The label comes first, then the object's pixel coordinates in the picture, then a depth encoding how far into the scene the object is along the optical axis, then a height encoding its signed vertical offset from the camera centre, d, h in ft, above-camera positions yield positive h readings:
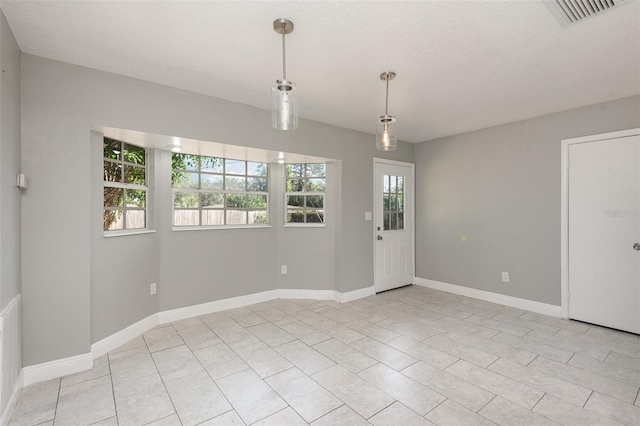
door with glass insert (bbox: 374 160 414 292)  15.52 -0.80
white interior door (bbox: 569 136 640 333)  10.28 -0.84
